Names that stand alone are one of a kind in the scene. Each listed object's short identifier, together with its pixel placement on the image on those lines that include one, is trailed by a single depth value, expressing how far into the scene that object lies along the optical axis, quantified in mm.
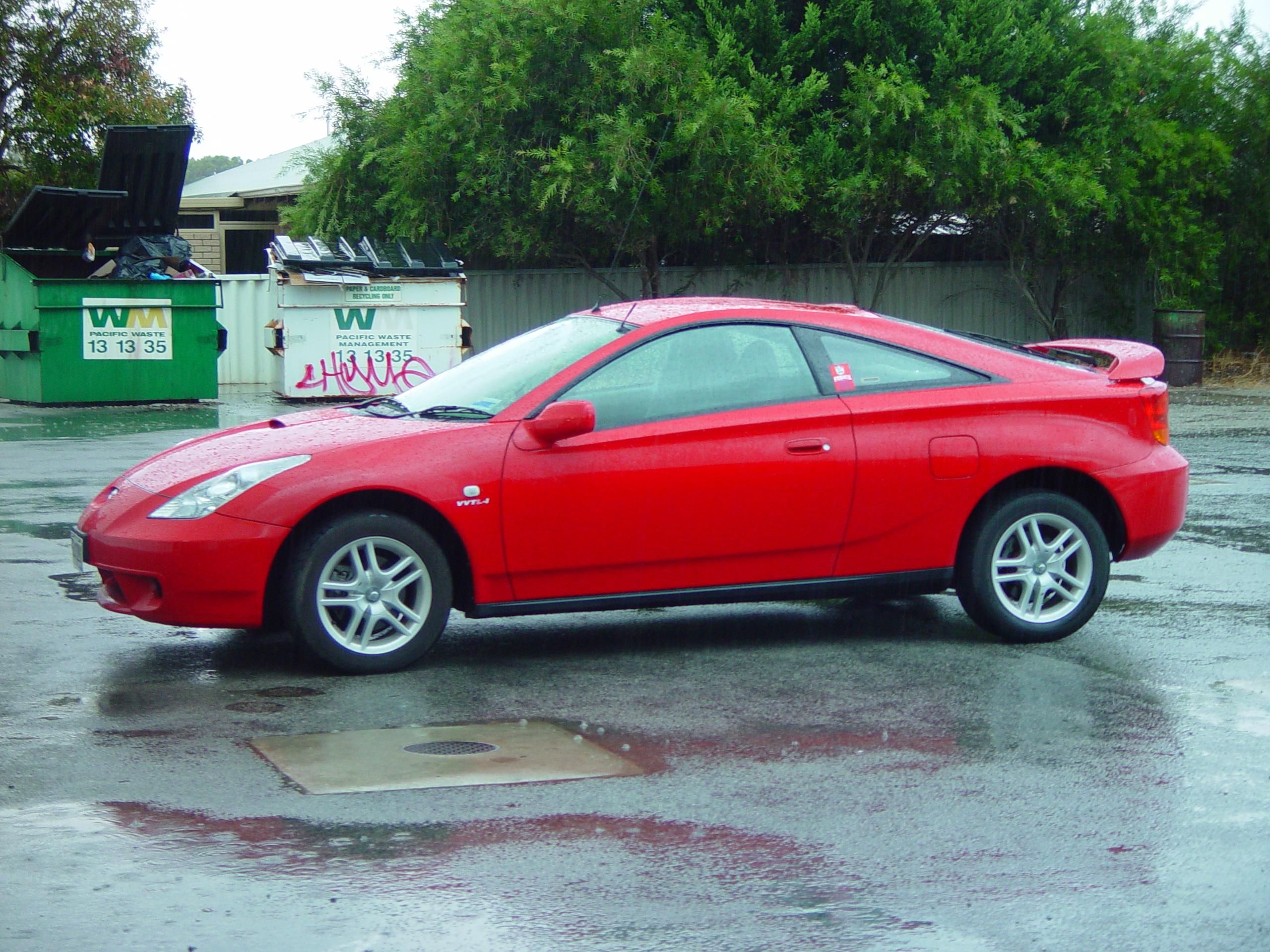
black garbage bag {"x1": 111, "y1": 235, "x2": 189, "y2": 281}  20609
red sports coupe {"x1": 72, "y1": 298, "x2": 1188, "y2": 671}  6078
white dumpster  21109
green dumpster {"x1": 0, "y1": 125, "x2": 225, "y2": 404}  19828
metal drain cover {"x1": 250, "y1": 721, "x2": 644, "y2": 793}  4828
